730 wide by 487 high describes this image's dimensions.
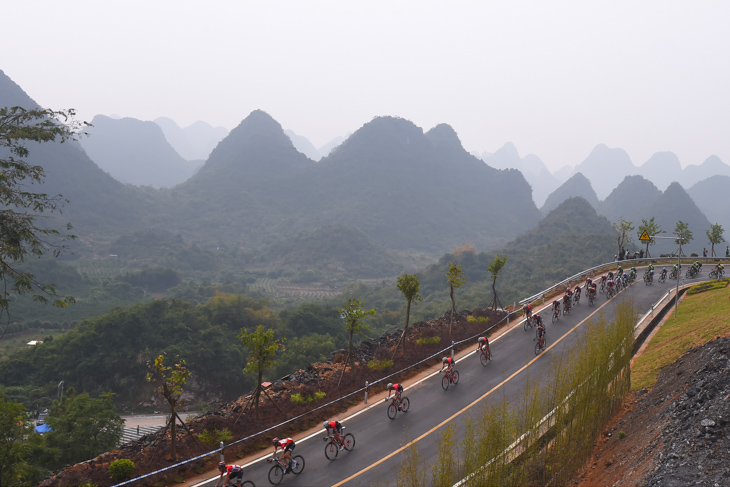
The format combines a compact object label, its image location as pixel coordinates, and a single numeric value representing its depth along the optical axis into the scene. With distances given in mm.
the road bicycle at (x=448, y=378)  20172
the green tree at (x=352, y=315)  20297
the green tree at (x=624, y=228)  53781
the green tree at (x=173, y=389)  13953
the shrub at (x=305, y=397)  18438
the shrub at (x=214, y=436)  15591
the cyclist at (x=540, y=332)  23281
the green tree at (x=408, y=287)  23750
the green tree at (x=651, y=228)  53962
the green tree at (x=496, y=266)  30594
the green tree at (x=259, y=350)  16672
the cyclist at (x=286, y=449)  13526
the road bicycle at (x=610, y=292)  33906
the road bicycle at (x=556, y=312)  28672
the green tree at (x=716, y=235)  55031
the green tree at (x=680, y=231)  51656
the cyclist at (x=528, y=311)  26402
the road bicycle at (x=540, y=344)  23391
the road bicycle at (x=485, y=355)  22594
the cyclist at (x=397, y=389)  17297
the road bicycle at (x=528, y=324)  27681
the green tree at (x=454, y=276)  26219
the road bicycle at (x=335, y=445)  14898
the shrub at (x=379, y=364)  21984
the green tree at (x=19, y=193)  15228
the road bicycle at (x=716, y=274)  36538
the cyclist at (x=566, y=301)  29625
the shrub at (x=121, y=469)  13203
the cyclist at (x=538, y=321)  24062
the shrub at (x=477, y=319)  29230
